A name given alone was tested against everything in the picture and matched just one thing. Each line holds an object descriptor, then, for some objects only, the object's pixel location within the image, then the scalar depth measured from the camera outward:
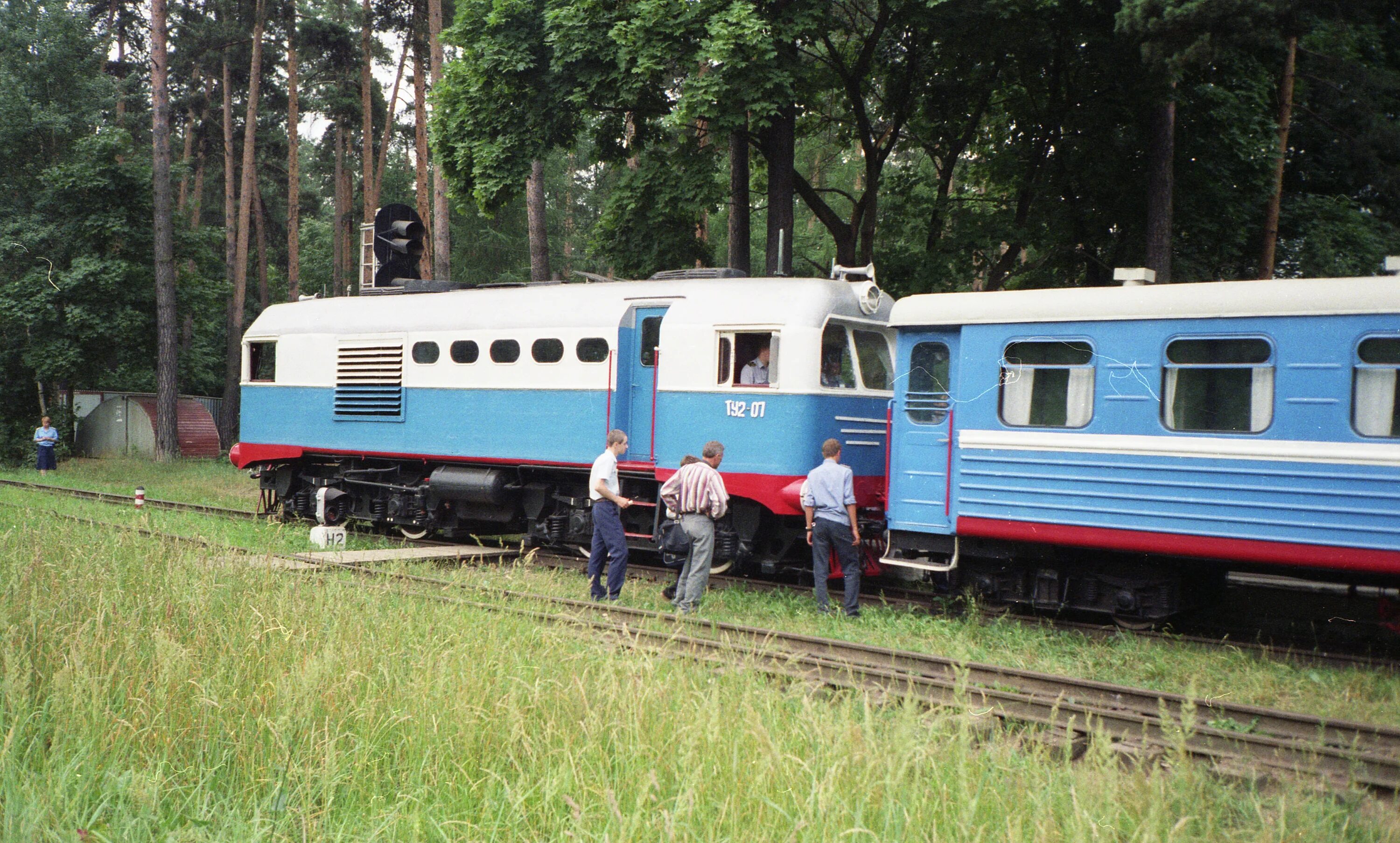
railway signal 18.89
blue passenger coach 8.80
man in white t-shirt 10.75
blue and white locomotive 11.98
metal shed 34.34
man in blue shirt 10.73
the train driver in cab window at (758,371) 12.07
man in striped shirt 10.55
